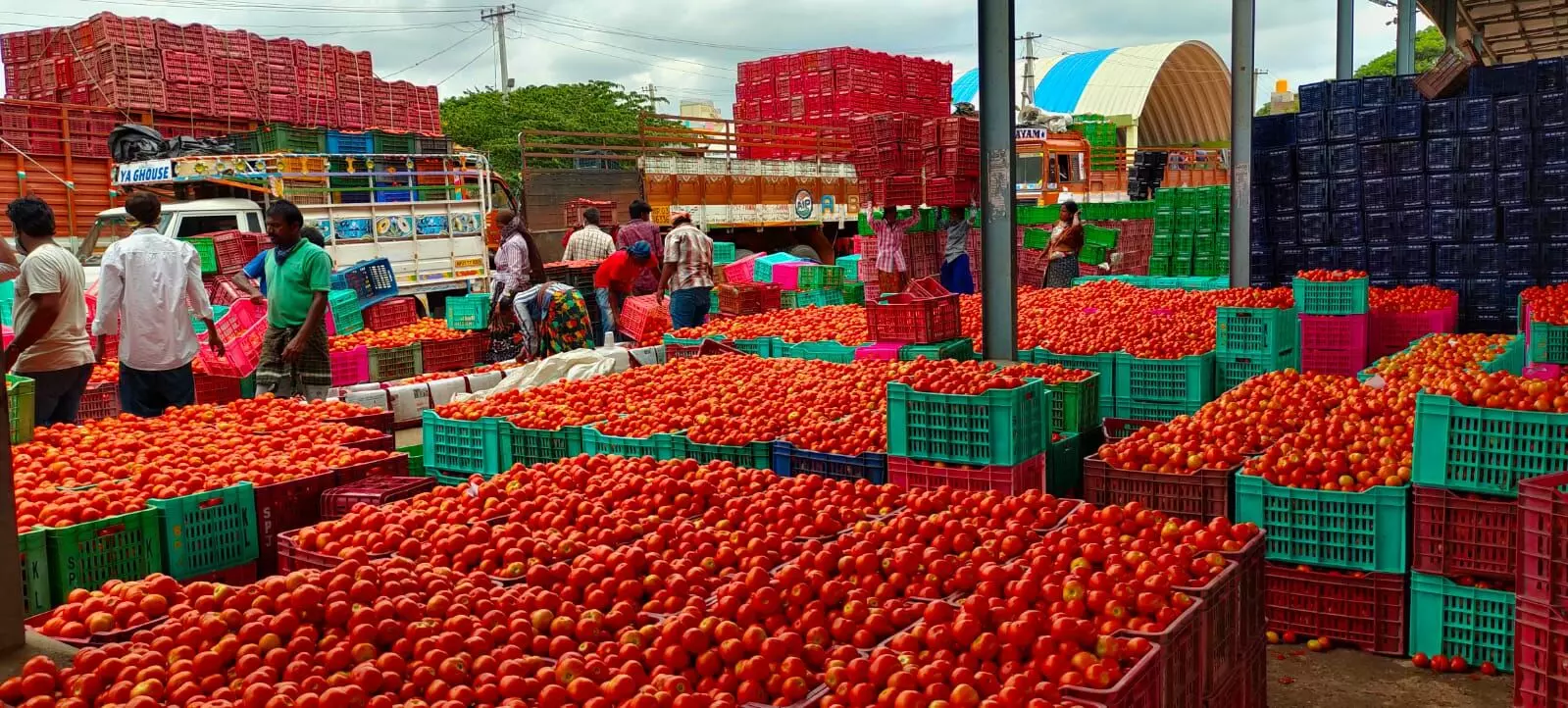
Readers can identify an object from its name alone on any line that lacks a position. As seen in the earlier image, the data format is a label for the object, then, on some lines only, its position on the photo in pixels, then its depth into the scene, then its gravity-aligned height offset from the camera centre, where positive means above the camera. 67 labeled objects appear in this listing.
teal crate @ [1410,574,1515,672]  4.58 -1.52
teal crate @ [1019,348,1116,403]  8.21 -0.79
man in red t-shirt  11.73 -0.06
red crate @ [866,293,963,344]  8.73 -0.45
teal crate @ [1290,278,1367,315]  9.14 -0.40
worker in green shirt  7.80 -0.24
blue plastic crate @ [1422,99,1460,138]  11.30 +1.22
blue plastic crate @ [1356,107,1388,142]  11.70 +1.23
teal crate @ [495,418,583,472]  6.58 -0.99
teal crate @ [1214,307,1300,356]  8.45 -0.59
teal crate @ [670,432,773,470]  6.16 -0.99
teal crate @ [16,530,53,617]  4.18 -1.02
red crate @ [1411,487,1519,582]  4.50 -1.15
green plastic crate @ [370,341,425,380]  11.05 -0.83
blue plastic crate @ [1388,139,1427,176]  11.52 +0.87
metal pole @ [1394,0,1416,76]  15.57 +2.68
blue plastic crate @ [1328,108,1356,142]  11.95 +1.25
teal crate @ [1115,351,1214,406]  8.01 -0.89
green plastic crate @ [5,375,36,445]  6.07 -0.61
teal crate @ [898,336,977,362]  8.65 -0.69
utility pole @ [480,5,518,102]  49.88 +11.02
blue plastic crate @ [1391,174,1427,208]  11.57 +0.54
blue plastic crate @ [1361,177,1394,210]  11.75 +0.53
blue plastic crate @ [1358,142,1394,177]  11.76 +0.87
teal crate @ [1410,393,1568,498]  4.38 -0.79
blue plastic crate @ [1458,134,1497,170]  11.13 +0.87
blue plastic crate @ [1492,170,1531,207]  10.90 +0.50
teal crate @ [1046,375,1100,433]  6.89 -0.89
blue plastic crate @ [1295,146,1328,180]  12.15 +0.90
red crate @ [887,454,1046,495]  5.62 -1.07
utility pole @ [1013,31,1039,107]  46.97 +7.62
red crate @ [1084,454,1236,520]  5.29 -1.11
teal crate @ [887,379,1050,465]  5.59 -0.82
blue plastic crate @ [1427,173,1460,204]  11.34 +0.55
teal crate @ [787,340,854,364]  9.56 -0.74
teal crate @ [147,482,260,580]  4.64 -1.02
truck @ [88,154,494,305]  14.67 +1.00
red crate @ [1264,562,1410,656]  4.87 -1.54
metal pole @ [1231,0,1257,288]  12.30 +1.01
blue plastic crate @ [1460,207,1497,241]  11.12 +0.18
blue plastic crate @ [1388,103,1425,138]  11.46 +1.24
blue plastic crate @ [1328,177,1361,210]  11.98 +0.56
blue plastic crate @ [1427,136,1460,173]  11.32 +0.88
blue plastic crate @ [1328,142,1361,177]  11.96 +0.90
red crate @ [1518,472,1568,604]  3.48 -0.90
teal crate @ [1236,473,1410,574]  4.82 -1.18
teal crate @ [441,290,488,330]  12.05 -0.38
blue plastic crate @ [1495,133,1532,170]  10.88 +0.85
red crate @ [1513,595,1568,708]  3.49 -1.27
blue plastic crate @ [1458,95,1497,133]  11.09 +1.22
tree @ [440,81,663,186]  39.84 +5.62
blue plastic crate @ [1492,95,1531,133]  10.87 +1.20
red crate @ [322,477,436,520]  5.06 -0.95
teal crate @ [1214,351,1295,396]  8.45 -0.86
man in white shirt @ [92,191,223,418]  7.17 -0.14
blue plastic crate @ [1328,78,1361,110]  11.95 +1.57
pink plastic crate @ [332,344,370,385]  10.59 -0.81
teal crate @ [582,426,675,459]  6.29 -0.97
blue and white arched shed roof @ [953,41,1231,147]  42.44 +6.41
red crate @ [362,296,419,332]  12.70 -0.41
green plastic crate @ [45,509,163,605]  4.30 -1.01
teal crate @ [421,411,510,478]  6.71 -1.01
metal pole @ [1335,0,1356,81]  15.03 +2.70
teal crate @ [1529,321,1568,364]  7.08 -0.63
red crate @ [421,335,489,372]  11.59 -0.79
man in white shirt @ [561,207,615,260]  14.19 +0.33
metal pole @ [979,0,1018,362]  8.03 +0.44
